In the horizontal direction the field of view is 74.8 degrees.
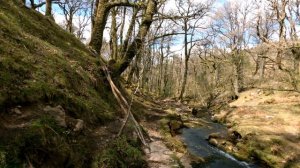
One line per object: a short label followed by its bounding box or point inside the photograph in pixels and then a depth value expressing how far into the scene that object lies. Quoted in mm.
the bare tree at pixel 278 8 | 9474
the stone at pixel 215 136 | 9658
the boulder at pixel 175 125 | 9679
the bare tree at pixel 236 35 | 22037
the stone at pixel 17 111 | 4015
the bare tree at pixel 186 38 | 21110
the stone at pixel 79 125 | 4684
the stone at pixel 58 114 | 4357
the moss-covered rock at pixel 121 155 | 4517
